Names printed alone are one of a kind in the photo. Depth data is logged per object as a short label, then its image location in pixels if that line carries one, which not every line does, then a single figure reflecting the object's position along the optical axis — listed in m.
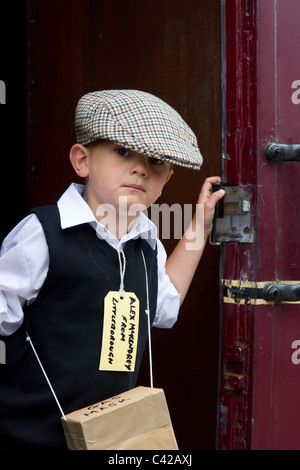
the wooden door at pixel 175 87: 4.07
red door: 3.75
